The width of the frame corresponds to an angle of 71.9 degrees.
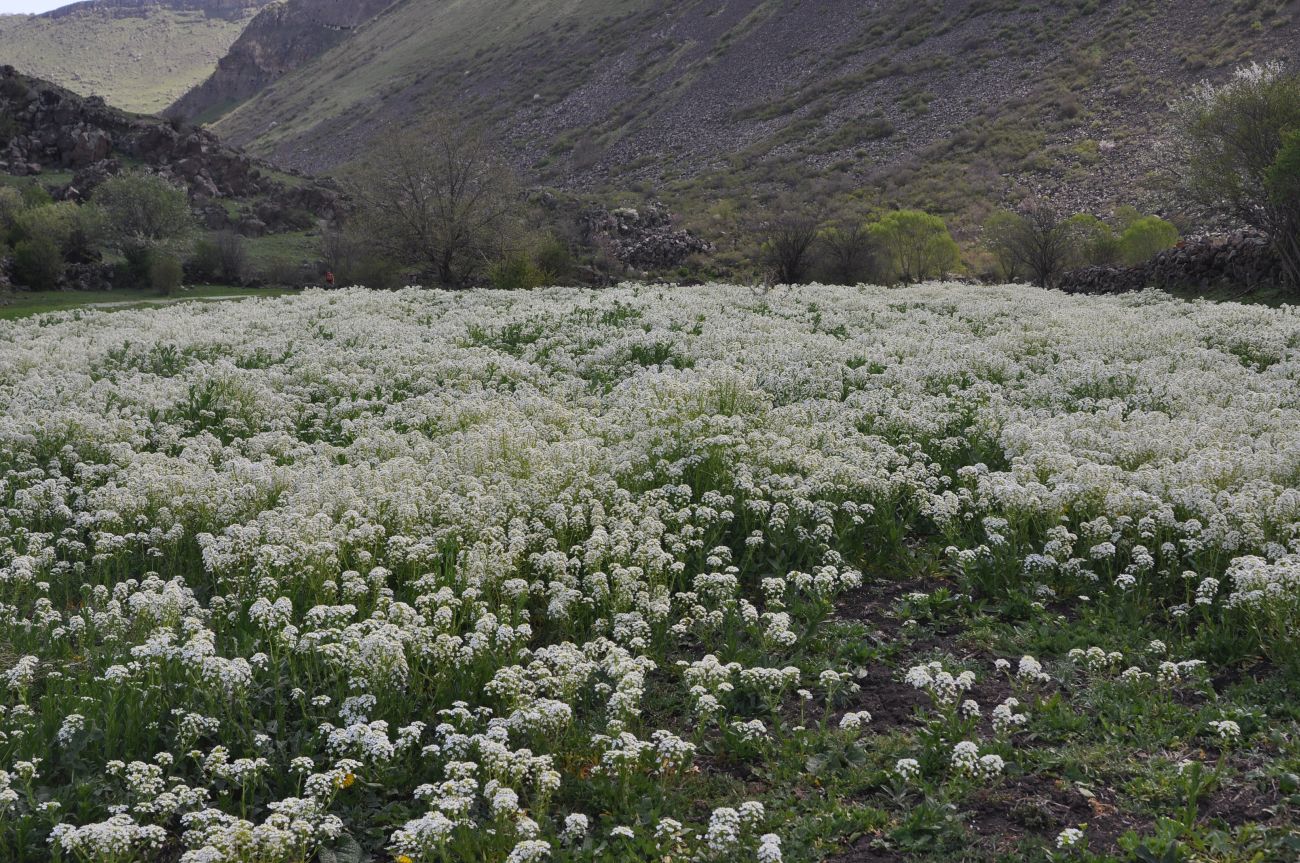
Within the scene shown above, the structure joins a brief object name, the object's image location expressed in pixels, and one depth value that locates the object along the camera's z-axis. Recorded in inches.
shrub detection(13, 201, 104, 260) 1630.2
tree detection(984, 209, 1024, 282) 1615.4
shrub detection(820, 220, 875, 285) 1646.2
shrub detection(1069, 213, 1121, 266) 1555.1
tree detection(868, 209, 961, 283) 1712.6
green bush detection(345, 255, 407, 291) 1733.5
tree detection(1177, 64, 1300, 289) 1048.8
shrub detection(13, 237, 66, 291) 1525.6
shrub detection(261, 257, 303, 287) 1867.4
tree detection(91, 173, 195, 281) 1985.7
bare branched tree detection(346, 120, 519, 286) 1681.8
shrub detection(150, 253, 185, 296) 1630.2
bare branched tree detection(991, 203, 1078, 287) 1534.2
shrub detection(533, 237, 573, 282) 1723.7
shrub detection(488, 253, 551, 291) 1478.8
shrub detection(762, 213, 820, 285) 1654.4
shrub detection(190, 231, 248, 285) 1844.2
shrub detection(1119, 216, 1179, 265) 1524.4
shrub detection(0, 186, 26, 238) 1715.9
